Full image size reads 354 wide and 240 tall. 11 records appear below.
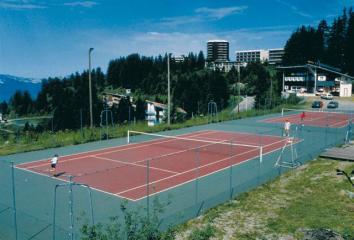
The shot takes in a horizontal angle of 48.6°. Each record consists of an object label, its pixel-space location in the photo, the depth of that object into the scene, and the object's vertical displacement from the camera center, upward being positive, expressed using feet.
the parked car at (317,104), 204.11 -8.08
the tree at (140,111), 192.44 -11.43
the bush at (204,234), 29.02 -10.87
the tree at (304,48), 374.43 +39.21
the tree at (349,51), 348.38 +34.60
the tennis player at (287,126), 92.44 -8.91
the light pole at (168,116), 131.54 -9.45
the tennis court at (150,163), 63.00 -14.90
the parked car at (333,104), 211.39 -8.41
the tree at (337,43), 369.30 +44.09
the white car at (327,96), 252.83 -4.89
